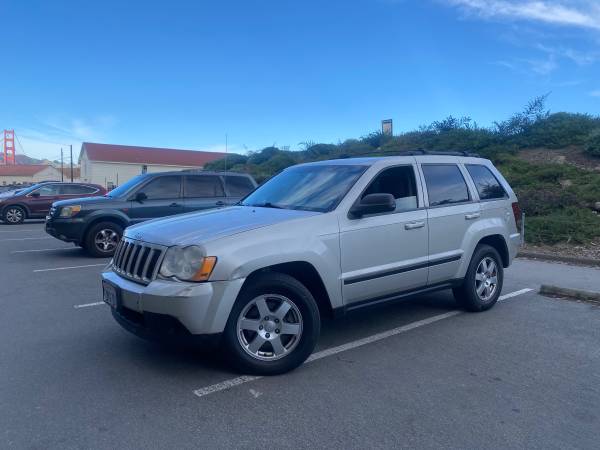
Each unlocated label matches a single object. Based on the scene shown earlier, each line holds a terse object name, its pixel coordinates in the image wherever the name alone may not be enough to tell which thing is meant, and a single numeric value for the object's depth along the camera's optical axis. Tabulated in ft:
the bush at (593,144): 49.19
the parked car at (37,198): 63.05
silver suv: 12.73
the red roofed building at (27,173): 249.34
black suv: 33.83
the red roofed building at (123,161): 176.65
